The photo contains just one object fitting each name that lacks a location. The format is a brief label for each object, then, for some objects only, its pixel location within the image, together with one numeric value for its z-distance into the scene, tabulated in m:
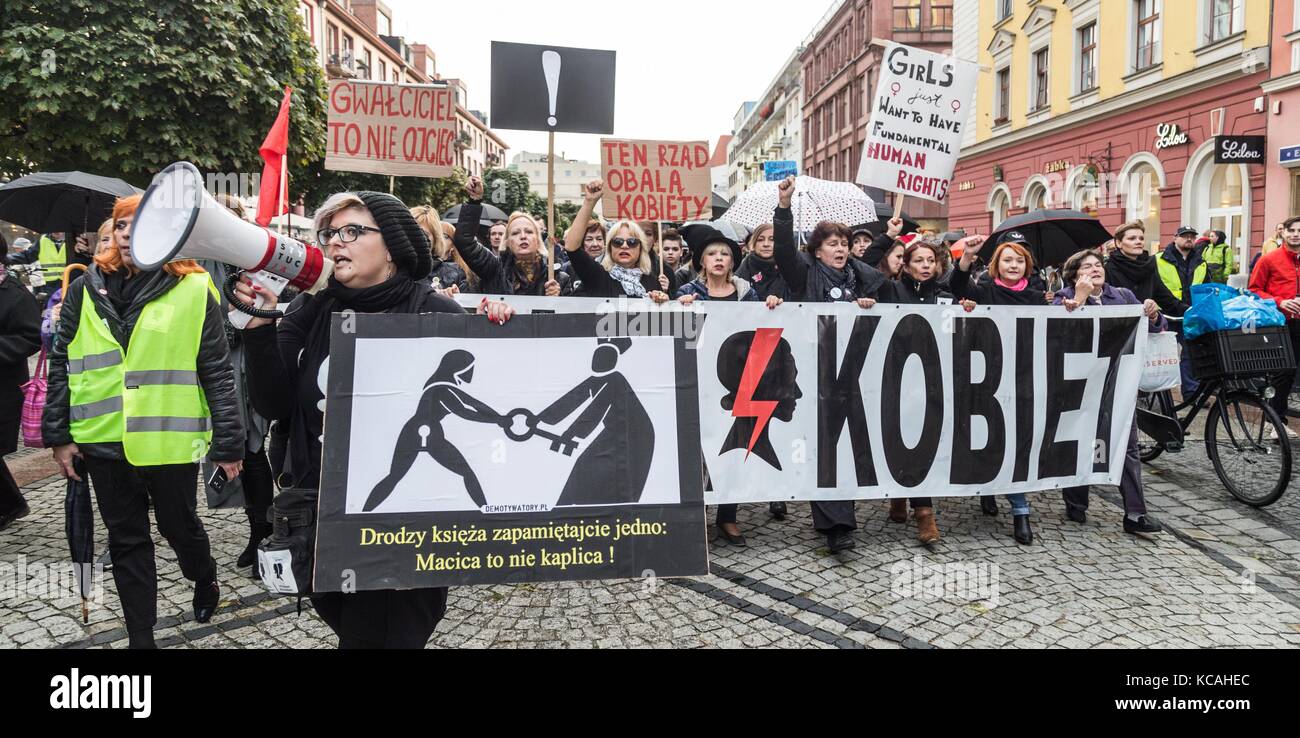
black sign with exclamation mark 5.24
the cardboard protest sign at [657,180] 6.68
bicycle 5.37
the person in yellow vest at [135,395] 3.35
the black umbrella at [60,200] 6.02
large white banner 4.87
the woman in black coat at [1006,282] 5.36
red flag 4.31
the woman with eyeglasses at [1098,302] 5.16
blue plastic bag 5.60
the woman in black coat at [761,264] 5.44
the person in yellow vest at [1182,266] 10.99
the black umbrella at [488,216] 10.46
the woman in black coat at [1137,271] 6.80
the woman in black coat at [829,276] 4.85
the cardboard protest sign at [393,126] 6.54
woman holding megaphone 2.43
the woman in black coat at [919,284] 5.20
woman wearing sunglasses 5.04
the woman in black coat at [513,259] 5.14
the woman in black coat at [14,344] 4.74
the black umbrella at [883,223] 10.65
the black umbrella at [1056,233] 7.19
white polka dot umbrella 8.97
